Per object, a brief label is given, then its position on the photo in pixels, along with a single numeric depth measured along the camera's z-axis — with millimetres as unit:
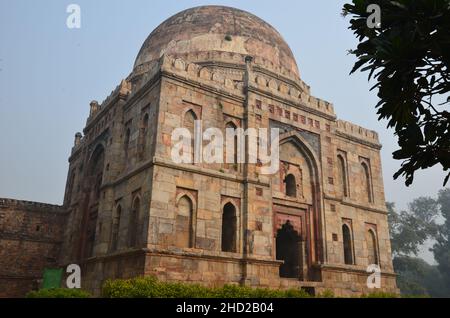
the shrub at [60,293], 9680
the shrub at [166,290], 9281
